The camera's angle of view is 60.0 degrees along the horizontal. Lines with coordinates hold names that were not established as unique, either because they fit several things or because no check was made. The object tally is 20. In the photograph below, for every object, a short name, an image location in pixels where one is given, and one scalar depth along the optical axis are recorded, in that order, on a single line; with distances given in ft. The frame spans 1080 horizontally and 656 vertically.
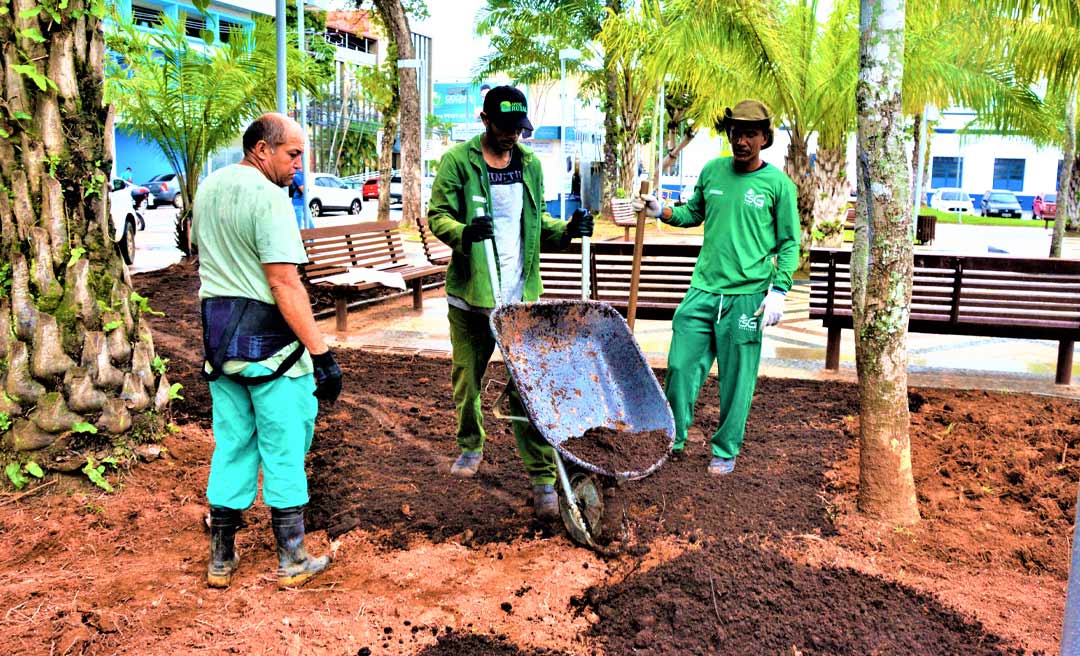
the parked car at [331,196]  113.09
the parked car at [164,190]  111.96
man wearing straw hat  14.94
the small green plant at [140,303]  15.62
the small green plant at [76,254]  14.38
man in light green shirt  10.78
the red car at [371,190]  141.59
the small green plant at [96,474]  13.94
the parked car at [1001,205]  136.05
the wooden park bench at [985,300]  22.49
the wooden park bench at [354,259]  28.30
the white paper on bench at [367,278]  28.22
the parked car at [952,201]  140.05
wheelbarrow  12.45
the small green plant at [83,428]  13.96
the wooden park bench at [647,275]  25.27
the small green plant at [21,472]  13.53
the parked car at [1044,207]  117.52
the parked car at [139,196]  79.77
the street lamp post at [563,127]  83.56
